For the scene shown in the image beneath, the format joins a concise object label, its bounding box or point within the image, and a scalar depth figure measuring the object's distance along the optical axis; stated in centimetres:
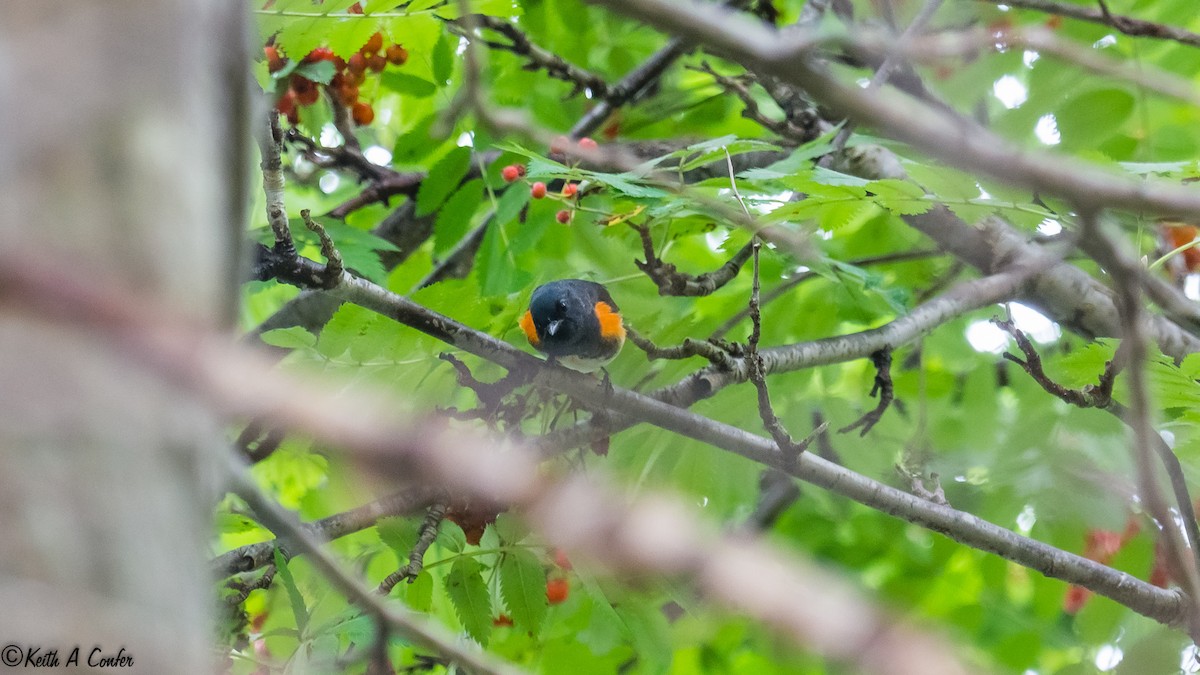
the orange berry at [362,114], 856
